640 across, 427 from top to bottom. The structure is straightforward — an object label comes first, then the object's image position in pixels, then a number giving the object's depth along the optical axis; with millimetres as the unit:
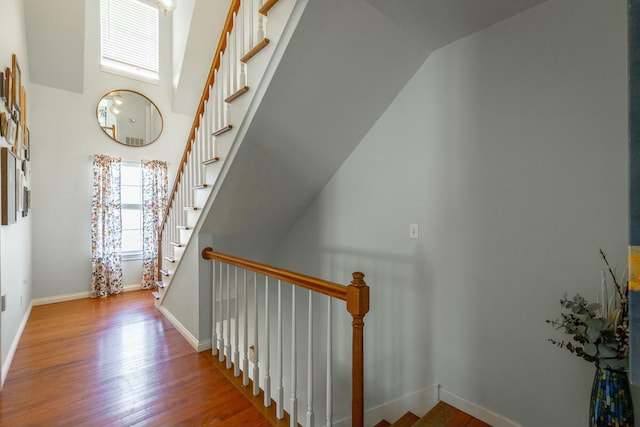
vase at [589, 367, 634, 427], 1194
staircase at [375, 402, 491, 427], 1680
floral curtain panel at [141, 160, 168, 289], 4418
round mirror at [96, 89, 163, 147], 4098
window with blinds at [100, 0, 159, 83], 4180
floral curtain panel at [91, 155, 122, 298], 3992
